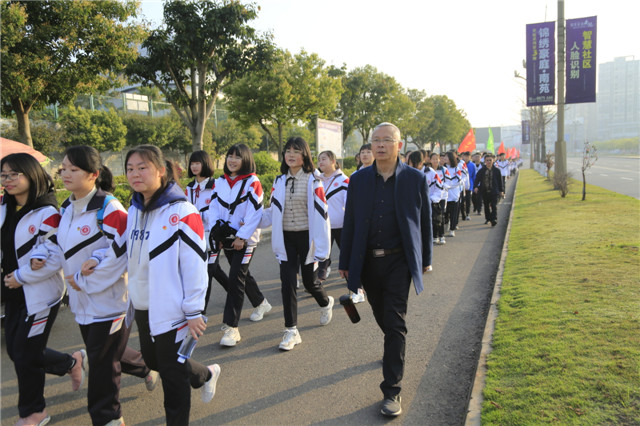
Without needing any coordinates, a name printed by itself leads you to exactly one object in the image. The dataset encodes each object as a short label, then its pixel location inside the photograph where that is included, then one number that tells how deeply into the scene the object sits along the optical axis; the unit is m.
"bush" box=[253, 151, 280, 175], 20.83
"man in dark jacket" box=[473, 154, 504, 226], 12.06
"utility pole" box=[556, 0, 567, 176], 18.22
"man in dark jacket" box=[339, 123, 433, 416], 3.30
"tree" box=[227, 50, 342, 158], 23.34
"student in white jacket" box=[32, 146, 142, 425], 2.89
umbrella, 4.90
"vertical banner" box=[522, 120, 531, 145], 54.66
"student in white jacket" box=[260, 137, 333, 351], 4.47
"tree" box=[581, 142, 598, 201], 15.40
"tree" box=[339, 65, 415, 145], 36.41
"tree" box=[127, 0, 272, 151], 13.96
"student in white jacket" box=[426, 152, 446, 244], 9.79
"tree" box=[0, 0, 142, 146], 9.32
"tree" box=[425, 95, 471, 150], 62.28
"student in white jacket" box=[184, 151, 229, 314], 5.16
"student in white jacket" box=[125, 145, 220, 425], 2.57
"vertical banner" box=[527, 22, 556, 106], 18.00
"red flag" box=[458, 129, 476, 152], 17.22
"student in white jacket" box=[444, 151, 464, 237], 10.99
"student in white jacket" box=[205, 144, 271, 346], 4.55
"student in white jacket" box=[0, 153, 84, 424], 3.03
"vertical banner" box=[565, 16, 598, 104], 16.77
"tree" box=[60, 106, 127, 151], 31.12
